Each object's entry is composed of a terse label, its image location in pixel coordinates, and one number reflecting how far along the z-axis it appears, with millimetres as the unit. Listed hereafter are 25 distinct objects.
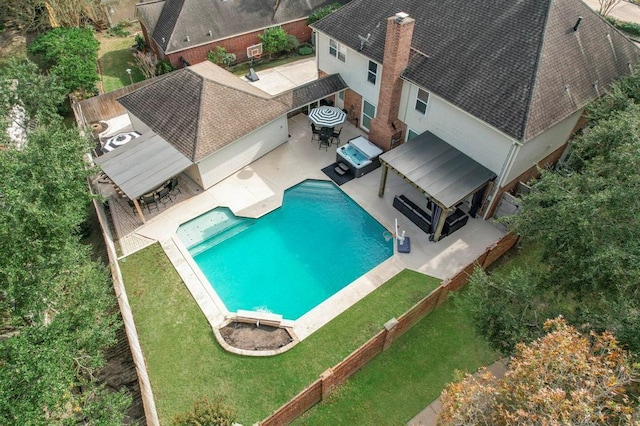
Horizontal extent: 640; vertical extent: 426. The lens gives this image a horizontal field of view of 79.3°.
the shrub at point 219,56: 32156
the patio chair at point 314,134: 25909
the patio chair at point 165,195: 22064
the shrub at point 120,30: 39344
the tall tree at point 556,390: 7691
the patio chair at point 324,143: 25703
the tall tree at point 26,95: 20609
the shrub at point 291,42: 35244
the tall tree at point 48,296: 9719
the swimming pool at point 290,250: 18297
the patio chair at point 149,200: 21391
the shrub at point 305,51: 36812
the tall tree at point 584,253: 10789
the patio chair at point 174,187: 22623
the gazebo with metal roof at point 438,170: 18906
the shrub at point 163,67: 30828
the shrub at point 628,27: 37875
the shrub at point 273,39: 33625
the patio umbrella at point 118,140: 23659
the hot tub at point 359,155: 23625
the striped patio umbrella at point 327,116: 25047
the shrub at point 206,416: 11867
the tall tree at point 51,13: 34250
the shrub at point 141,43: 35688
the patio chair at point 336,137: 25702
